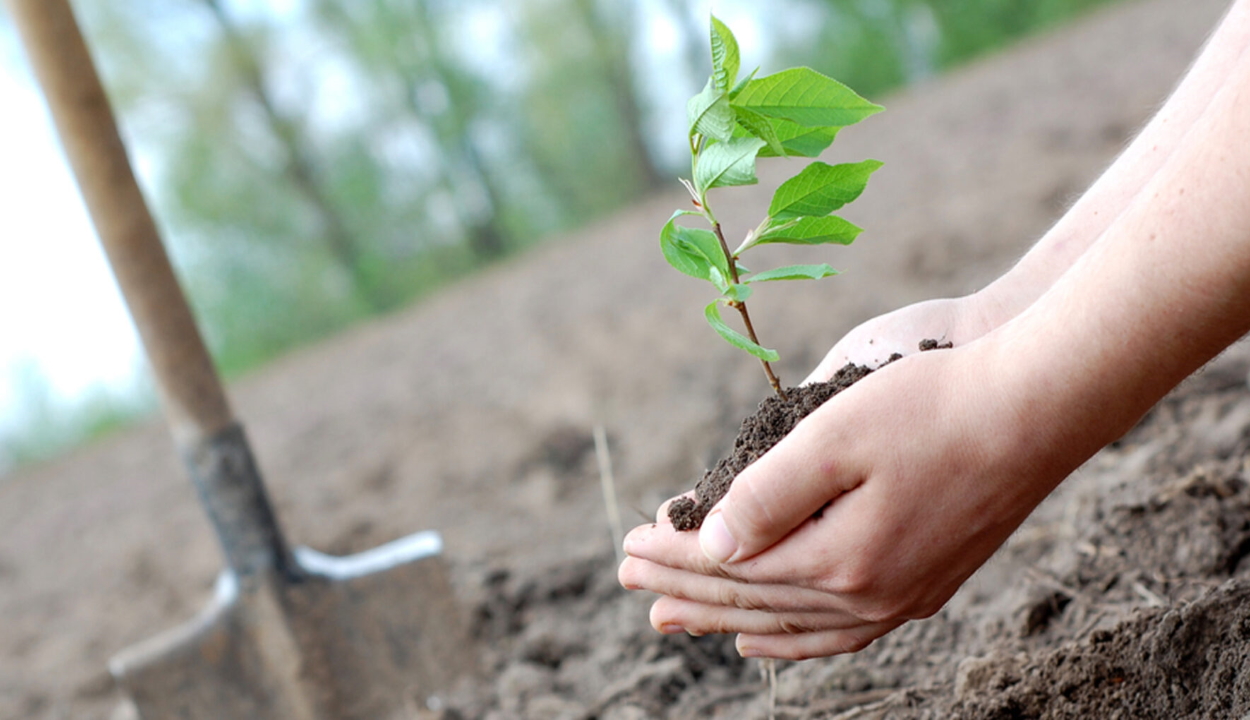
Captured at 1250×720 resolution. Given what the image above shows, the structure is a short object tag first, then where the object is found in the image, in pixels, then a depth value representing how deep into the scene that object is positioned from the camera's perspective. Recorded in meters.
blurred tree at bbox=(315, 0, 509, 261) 6.32
